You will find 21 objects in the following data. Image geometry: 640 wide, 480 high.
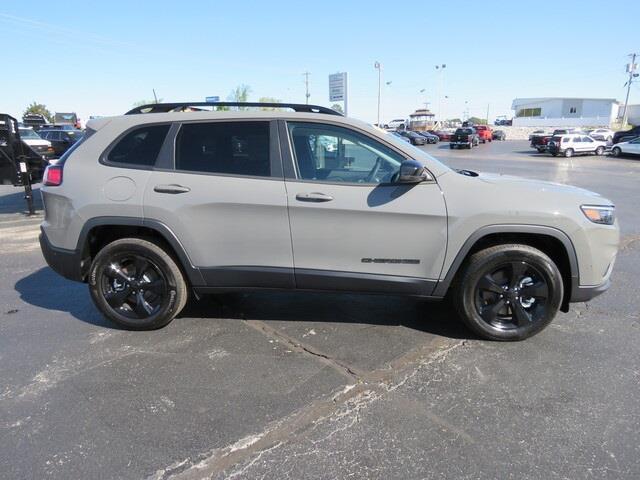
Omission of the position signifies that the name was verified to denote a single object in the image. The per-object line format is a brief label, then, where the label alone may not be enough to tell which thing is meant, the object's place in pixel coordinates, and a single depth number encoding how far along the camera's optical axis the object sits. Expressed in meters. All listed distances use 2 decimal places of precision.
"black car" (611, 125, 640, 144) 39.50
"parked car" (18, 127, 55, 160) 16.95
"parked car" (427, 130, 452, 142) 62.78
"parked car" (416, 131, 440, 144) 56.58
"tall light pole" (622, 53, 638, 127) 75.50
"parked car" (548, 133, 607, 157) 35.28
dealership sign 39.09
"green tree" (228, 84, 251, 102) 68.25
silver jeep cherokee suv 3.47
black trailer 8.59
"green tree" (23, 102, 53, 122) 72.93
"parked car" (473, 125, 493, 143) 57.38
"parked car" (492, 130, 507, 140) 65.81
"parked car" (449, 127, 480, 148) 45.66
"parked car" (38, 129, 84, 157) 22.00
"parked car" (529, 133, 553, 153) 38.74
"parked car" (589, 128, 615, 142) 40.91
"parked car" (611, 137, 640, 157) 33.09
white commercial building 88.31
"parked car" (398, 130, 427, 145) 51.72
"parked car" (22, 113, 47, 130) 44.06
